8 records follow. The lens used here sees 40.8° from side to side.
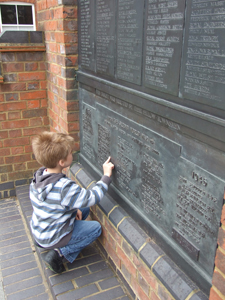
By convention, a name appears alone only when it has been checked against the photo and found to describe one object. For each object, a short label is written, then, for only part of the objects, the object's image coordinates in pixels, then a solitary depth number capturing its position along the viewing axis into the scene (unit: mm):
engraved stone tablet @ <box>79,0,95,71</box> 2824
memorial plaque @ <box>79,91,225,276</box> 1604
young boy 2406
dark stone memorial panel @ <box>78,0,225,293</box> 1484
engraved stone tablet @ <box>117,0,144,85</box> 2025
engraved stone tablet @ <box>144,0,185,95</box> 1647
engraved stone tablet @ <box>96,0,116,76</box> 2424
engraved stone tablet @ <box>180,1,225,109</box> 1378
